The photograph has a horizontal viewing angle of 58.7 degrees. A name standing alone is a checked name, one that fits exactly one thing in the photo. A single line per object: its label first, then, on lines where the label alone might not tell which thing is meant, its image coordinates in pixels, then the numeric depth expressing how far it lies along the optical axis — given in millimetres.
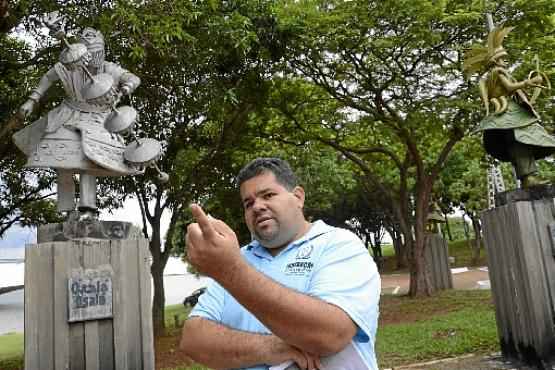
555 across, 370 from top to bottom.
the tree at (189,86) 5781
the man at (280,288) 1179
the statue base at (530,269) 4781
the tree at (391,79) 8602
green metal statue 5180
